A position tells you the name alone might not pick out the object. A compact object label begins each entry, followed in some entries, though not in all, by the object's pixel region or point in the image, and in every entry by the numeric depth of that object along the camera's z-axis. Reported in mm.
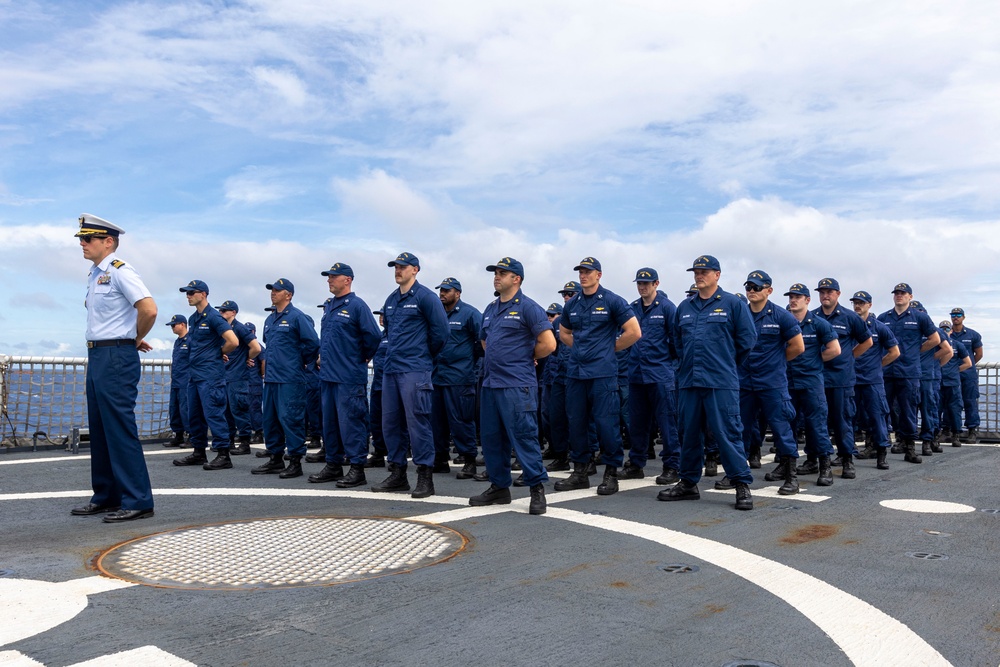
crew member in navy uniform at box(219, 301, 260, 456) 11516
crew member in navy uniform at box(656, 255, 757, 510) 6652
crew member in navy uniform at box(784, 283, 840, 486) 8328
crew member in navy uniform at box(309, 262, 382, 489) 7793
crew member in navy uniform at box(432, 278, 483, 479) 8844
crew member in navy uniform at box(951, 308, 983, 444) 14609
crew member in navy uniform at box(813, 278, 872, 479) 8664
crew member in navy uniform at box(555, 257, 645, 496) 7051
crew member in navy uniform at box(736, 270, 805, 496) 7586
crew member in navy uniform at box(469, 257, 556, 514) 6324
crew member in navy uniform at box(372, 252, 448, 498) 7070
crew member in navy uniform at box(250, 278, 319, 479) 8250
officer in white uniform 5824
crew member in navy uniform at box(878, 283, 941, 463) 11109
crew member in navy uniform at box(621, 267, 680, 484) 8234
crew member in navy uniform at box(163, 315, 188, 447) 11375
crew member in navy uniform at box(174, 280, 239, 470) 9281
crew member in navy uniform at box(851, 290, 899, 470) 9562
